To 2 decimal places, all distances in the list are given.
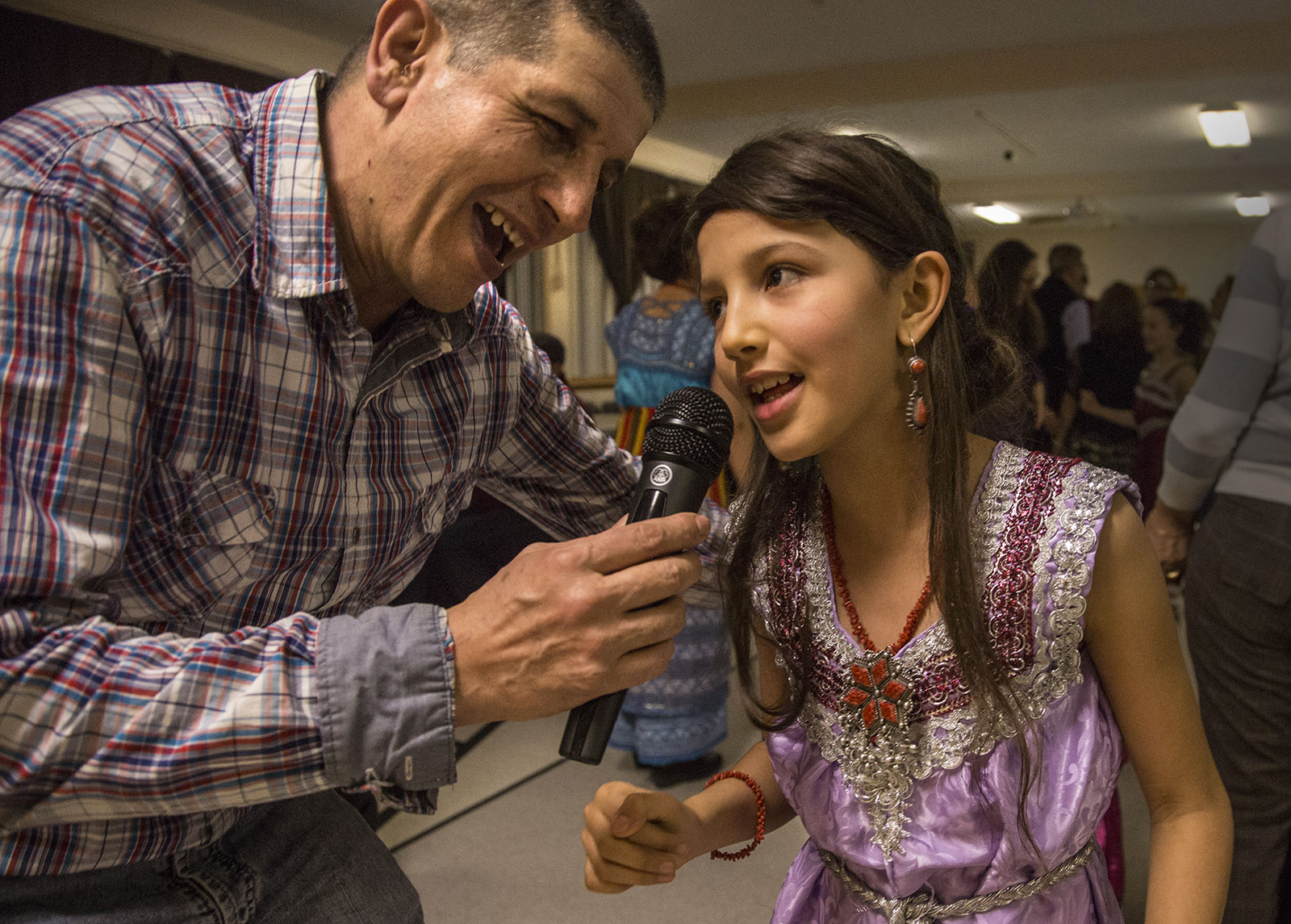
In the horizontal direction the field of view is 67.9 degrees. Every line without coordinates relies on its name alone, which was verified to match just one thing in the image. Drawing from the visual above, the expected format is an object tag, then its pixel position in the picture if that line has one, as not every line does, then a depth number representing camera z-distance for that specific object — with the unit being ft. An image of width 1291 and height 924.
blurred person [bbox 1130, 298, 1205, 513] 13.66
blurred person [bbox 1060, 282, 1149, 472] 14.74
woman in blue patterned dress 9.49
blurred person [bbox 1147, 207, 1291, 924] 5.39
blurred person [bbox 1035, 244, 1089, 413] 17.71
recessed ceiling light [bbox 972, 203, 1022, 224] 37.11
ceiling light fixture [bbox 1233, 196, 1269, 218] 36.19
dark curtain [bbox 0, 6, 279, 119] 13.10
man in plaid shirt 2.35
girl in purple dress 3.19
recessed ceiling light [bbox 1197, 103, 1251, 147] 23.84
